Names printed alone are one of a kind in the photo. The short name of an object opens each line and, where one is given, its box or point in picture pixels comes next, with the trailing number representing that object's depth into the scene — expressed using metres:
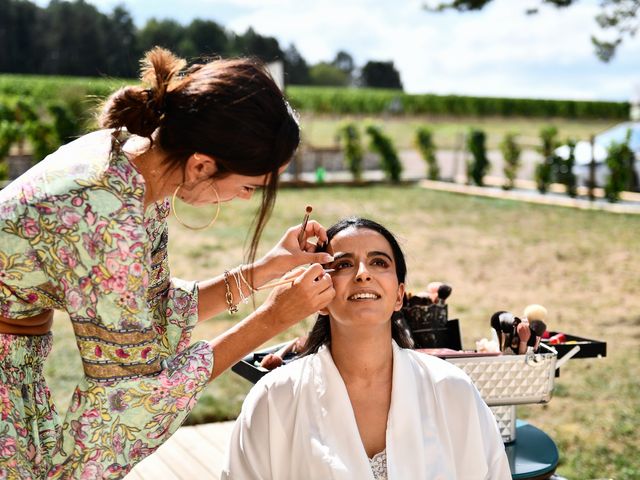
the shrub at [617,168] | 14.01
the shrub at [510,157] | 15.98
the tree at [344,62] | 88.12
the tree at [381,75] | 71.01
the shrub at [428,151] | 18.22
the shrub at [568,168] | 14.98
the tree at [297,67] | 64.25
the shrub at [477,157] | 16.84
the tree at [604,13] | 9.68
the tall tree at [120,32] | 48.96
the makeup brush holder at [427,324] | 3.14
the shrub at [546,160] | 15.37
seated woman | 2.36
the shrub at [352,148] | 18.06
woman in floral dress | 1.83
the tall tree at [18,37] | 48.44
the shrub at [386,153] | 17.98
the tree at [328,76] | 86.88
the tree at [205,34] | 52.84
